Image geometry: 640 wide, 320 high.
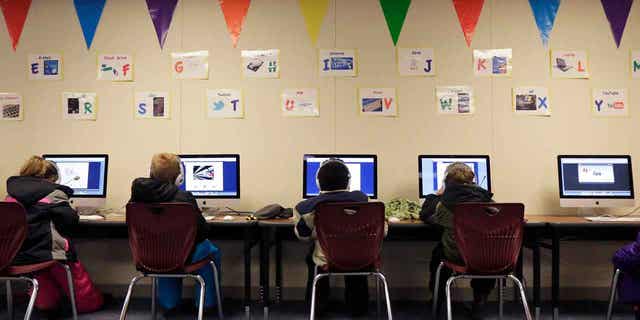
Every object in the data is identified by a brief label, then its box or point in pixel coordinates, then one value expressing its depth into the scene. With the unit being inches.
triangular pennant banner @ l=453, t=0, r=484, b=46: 143.6
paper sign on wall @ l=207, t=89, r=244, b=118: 144.1
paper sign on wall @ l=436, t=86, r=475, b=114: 142.7
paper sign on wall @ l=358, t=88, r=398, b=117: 143.3
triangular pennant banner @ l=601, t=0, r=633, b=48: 143.3
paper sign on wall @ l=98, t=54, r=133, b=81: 145.5
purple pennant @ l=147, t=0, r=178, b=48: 146.0
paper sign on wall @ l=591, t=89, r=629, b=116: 142.4
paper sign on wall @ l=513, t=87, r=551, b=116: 142.4
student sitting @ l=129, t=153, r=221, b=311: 104.7
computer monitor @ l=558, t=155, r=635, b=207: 129.7
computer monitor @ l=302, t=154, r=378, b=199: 131.0
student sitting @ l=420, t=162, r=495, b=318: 107.6
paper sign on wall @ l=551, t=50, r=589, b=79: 142.6
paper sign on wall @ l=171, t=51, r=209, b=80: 144.7
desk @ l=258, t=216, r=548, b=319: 116.0
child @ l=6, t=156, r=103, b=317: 105.2
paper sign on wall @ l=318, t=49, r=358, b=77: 143.7
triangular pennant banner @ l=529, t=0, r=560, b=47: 143.3
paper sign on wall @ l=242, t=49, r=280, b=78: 144.0
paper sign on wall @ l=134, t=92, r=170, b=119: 145.1
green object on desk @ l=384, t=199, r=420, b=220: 124.7
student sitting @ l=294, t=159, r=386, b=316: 102.5
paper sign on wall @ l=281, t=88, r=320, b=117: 143.7
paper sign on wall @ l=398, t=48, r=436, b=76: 143.3
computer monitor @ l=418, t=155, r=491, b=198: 131.7
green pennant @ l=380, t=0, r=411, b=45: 144.0
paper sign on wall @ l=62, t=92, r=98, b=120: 145.6
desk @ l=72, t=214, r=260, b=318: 116.5
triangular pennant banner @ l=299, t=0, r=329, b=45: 144.3
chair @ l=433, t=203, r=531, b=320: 96.4
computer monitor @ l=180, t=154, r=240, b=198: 132.3
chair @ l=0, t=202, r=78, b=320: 95.3
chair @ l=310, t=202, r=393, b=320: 95.3
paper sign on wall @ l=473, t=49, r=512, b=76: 142.9
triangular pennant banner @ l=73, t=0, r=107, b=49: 146.5
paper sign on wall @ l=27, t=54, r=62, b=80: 146.3
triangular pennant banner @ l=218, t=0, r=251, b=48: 144.9
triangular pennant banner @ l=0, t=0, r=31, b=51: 147.3
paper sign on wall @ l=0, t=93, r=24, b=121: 146.9
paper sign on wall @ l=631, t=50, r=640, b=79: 142.5
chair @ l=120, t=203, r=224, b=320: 94.7
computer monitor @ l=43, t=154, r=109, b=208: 133.3
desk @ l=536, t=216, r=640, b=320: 115.5
